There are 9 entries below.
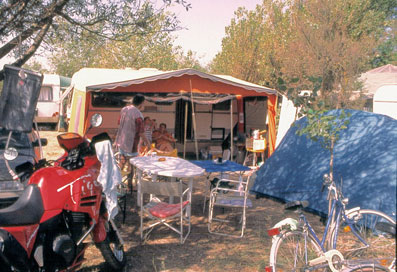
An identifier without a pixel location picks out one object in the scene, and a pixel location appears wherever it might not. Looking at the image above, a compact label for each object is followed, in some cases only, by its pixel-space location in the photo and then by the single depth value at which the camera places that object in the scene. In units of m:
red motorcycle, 2.91
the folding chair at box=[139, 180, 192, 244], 4.60
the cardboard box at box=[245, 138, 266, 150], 10.52
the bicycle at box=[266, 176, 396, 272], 3.12
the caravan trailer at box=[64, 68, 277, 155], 9.34
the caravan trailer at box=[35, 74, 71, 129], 17.50
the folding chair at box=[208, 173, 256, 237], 5.18
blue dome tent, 5.30
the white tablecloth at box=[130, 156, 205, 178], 4.77
